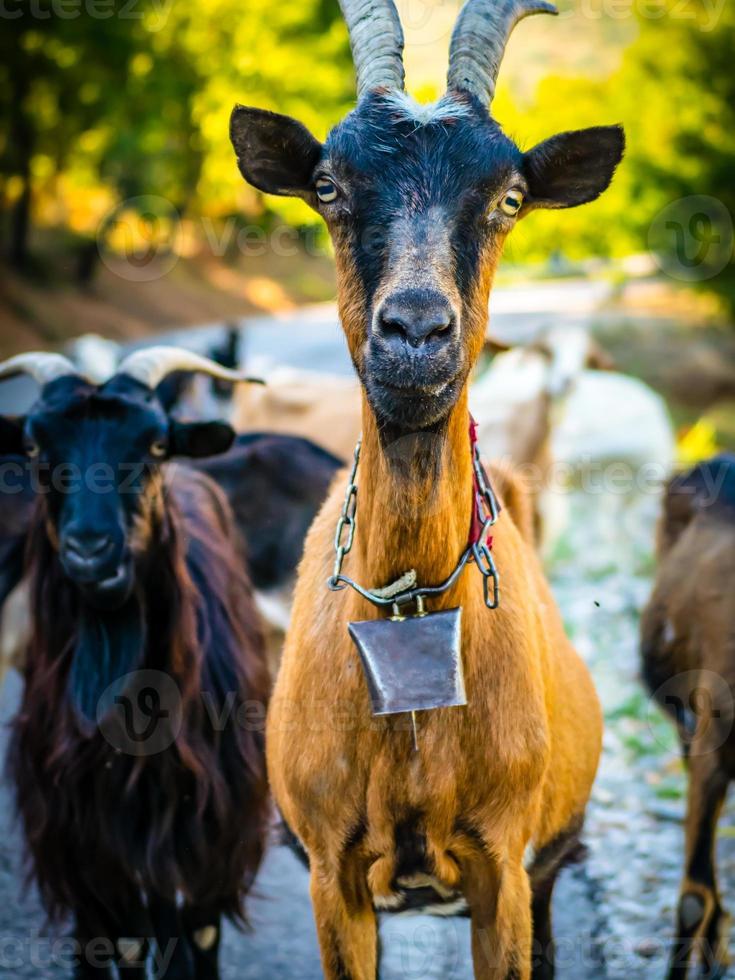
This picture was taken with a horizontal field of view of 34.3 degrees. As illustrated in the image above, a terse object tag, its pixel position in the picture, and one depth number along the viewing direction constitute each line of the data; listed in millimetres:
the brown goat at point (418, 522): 2908
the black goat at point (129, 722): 4566
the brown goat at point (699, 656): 5055
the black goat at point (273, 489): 6883
